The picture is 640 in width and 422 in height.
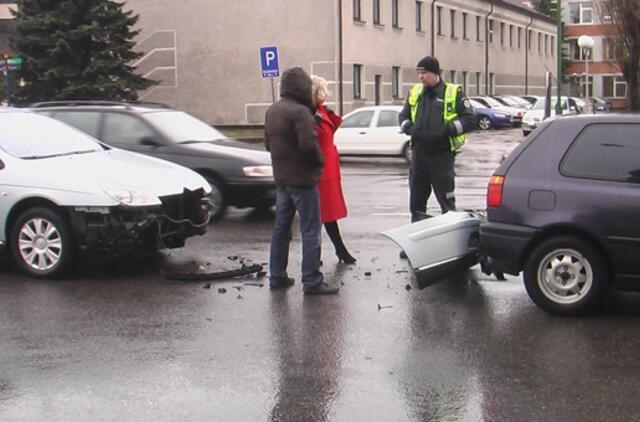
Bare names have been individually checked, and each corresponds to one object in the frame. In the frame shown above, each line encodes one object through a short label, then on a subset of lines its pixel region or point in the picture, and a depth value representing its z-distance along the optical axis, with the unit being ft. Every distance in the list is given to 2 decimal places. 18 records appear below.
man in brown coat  24.35
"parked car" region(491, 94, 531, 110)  151.37
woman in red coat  28.30
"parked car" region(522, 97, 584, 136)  112.37
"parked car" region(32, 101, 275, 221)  39.45
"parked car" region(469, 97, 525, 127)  142.97
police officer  29.07
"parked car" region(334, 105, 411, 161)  75.10
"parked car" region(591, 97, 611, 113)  175.57
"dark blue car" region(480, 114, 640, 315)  21.57
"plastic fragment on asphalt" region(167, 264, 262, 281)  27.32
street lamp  111.75
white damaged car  26.86
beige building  121.90
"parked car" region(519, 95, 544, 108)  163.18
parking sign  80.79
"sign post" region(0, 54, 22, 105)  100.64
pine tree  107.04
